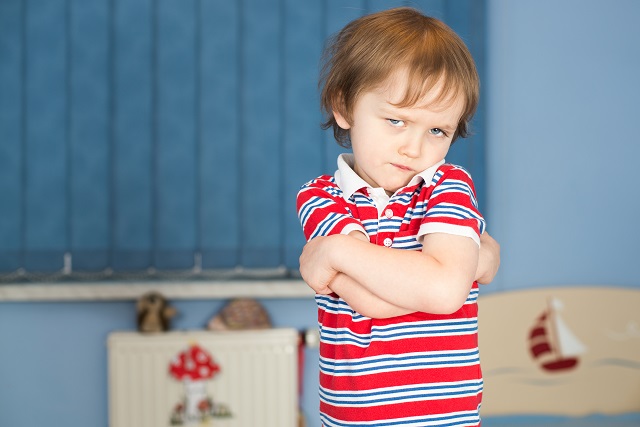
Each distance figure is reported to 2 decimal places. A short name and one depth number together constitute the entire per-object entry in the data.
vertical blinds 2.43
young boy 0.86
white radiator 2.36
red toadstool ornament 2.37
